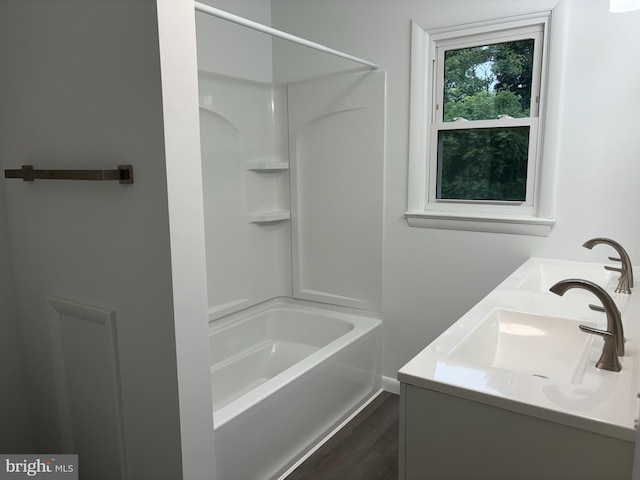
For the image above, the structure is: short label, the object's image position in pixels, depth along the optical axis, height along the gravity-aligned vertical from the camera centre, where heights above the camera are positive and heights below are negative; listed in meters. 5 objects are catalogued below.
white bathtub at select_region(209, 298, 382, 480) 1.90 -1.05
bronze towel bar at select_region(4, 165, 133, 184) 1.39 -0.01
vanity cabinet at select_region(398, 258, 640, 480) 1.00 -0.54
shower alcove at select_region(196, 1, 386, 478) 2.74 -0.12
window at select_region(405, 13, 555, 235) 2.37 +0.22
